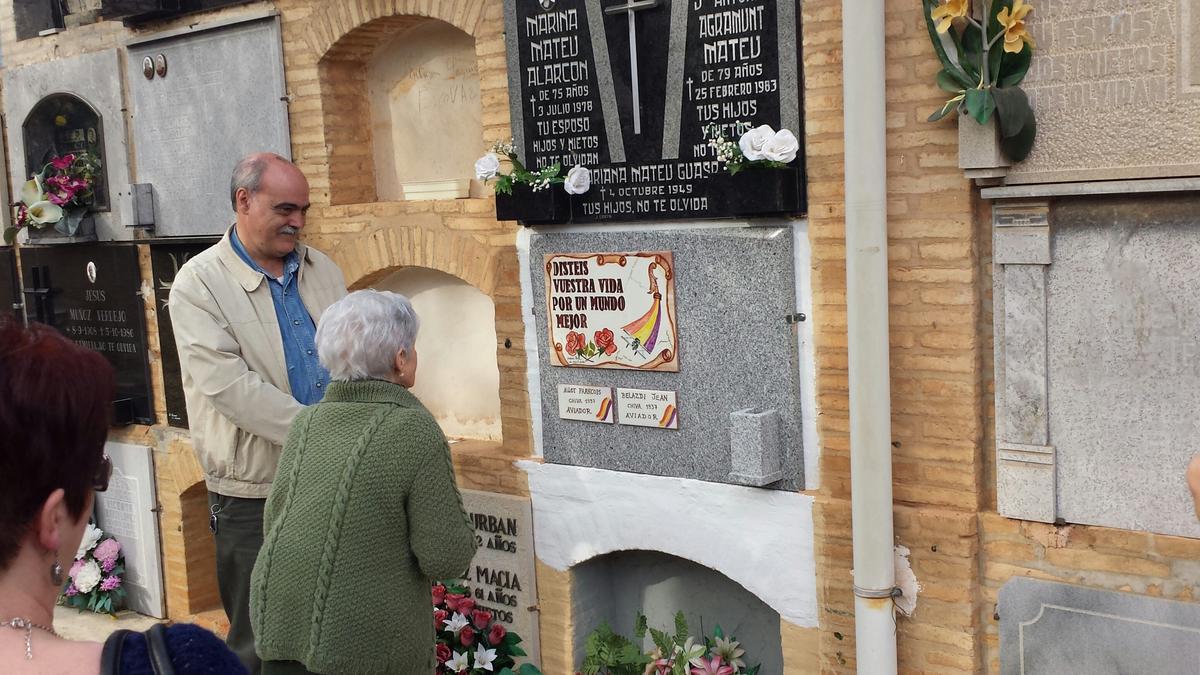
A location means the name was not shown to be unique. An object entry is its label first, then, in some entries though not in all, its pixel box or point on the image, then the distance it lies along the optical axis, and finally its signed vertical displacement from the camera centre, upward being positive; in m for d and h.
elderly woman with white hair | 3.47 -0.80
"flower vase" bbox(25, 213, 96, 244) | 7.73 -0.01
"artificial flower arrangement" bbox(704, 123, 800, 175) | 4.56 +0.16
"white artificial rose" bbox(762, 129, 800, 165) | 4.56 +0.16
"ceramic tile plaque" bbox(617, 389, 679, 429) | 5.14 -0.81
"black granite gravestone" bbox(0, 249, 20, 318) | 8.37 -0.31
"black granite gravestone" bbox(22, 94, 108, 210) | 7.66 +0.59
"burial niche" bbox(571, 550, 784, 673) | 5.41 -1.69
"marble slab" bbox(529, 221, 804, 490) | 4.80 -0.57
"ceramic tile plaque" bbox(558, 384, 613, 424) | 5.36 -0.80
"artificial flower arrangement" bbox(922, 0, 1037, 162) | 4.01 +0.39
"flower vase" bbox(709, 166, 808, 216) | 4.63 +0.02
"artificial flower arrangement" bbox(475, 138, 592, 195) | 5.20 +0.13
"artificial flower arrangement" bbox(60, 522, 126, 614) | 7.91 -2.06
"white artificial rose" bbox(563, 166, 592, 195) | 5.19 +0.10
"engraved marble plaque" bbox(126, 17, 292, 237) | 6.58 +0.56
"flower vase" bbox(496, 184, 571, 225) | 5.25 +0.01
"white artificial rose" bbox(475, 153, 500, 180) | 5.39 +0.18
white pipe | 4.31 -0.46
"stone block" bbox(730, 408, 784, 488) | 4.79 -0.90
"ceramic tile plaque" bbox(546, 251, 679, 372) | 5.09 -0.42
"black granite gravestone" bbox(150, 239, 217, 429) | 7.30 -0.57
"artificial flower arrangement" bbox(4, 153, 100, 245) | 7.65 +0.21
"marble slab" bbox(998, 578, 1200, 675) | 4.08 -1.43
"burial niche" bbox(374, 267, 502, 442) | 6.36 -0.68
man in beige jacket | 4.46 -0.44
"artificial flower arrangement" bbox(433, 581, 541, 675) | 5.59 -1.83
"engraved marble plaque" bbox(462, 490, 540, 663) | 5.77 -1.56
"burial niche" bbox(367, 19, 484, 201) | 6.19 +0.48
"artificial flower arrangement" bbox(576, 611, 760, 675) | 5.22 -1.82
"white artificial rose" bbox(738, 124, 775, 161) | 4.58 +0.19
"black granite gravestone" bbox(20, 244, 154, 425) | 7.66 -0.44
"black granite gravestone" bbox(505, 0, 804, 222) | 4.66 +0.40
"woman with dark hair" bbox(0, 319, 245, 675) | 1.86 -0.38
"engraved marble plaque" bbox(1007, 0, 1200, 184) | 3.84 +0.26
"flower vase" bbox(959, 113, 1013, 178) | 4.08 +0.11
